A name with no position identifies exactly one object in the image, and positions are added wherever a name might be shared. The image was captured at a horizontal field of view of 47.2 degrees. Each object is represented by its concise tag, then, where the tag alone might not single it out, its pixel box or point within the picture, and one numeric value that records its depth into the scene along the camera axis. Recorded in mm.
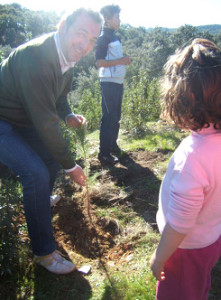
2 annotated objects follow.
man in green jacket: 1853
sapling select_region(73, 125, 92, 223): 2713
